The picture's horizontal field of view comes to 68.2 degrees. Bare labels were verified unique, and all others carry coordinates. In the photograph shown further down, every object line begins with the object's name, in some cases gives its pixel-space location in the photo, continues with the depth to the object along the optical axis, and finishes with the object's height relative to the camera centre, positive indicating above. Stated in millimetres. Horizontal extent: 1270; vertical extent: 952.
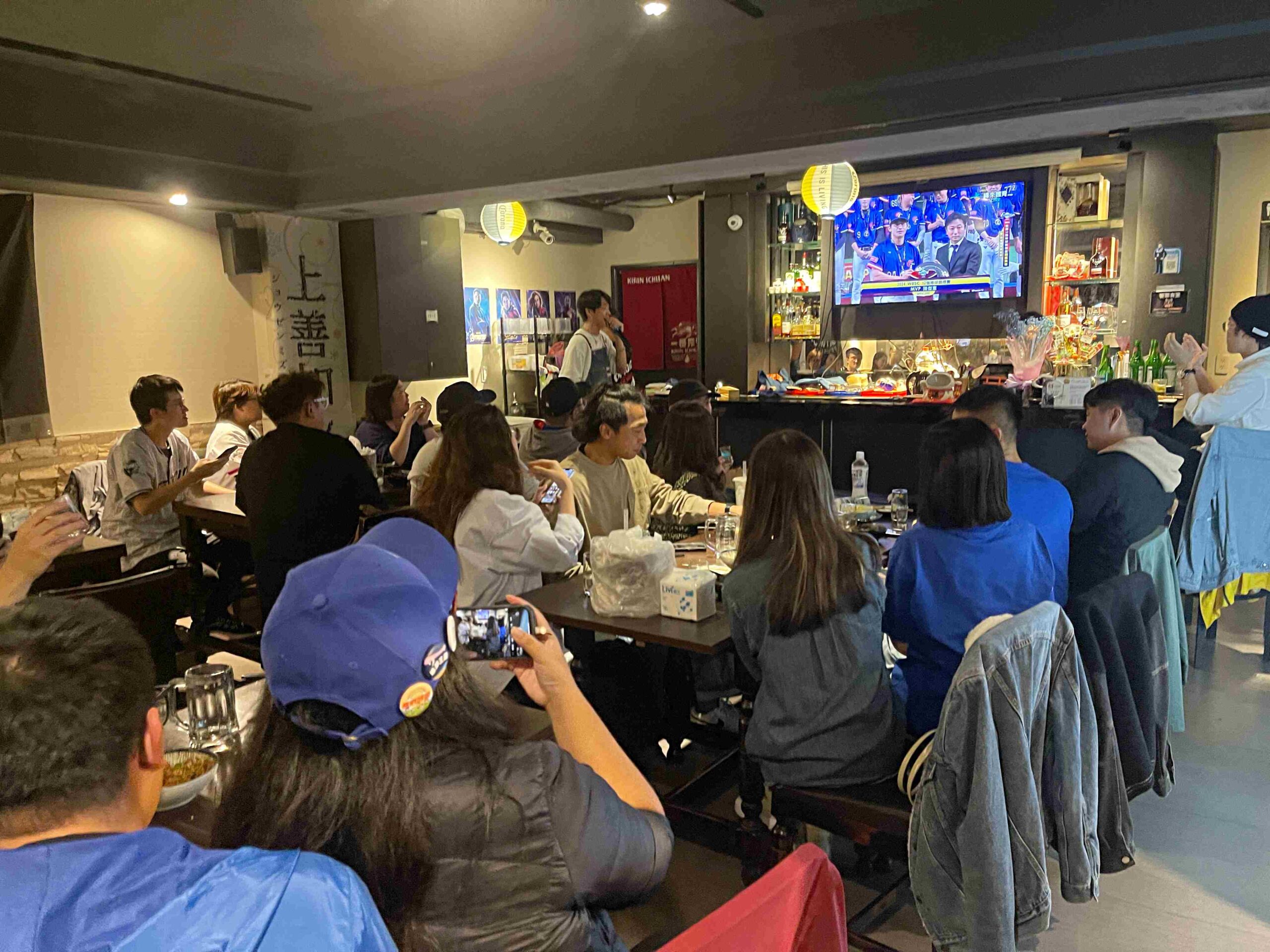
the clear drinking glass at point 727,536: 3104 -675
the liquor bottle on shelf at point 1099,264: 7457 +480
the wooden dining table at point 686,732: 2420 -1298
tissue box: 2520 -701
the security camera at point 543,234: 10133 +1112
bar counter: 6343 -692
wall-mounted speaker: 6574 +691
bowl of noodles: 1646 -773
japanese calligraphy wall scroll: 6777 +287
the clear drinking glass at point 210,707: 1914 -739
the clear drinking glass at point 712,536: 3195 -708
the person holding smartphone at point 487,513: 2918 -544
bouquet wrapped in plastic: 6367 -158
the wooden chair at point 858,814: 2102 -1097
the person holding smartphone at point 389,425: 5531 -509
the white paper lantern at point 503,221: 7453 +929
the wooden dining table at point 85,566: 3570 -849
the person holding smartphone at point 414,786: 1062 -527
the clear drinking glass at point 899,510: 3521 -680
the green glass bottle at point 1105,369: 6523 -319
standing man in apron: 7668 -94
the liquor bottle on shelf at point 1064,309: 7617 +138
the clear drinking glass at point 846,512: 3484 -696
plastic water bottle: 4206 -665
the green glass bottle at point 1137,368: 6591 -304
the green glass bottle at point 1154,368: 6570 -305
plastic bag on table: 2559 -649
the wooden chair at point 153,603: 2893 -819
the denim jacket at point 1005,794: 1854 -951
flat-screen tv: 7762 +709
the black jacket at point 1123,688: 2248 -918
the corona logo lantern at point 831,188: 6539 +995
